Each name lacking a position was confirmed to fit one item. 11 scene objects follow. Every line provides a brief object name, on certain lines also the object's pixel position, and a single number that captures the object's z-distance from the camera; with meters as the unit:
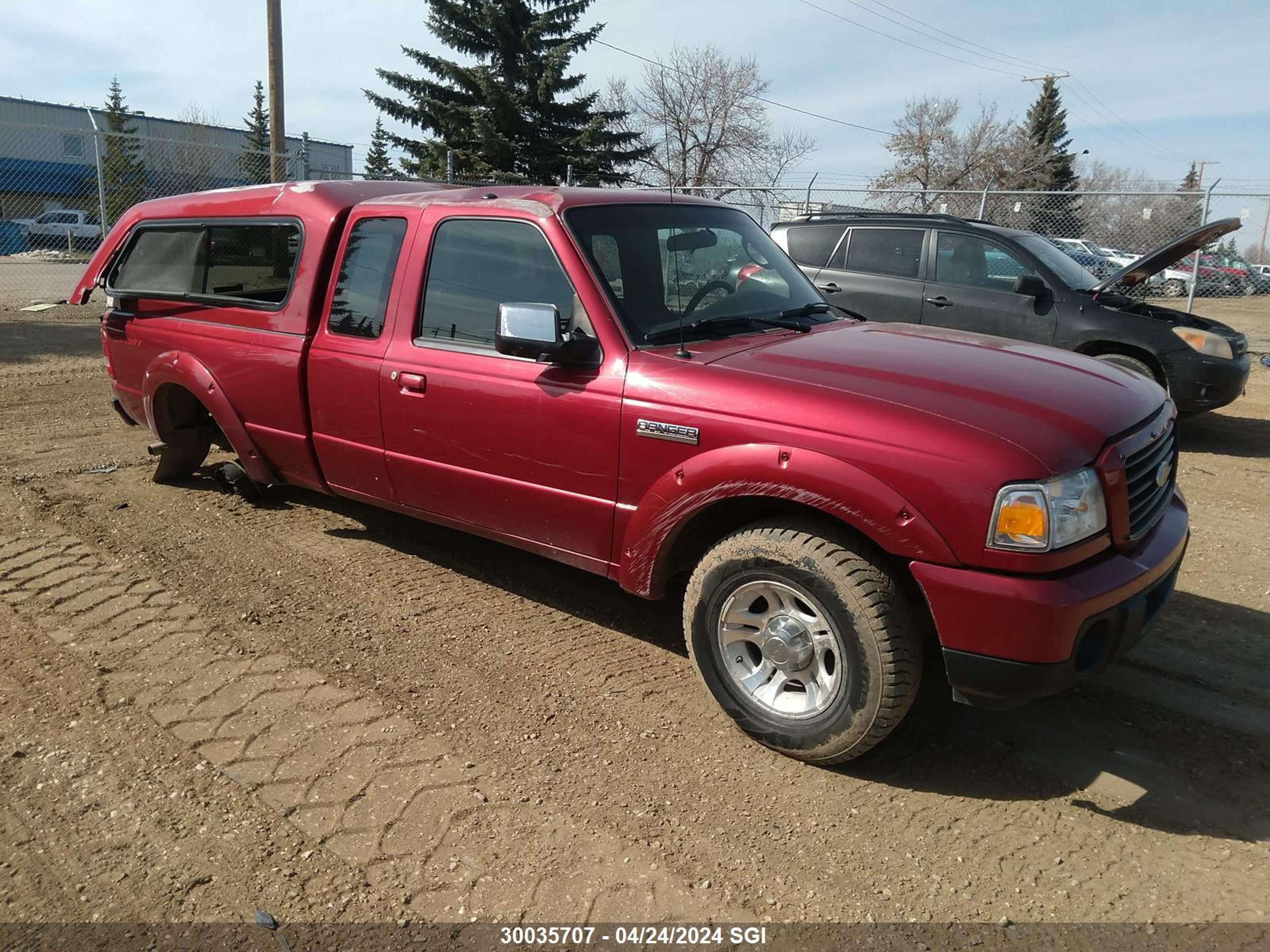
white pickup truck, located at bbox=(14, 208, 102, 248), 28.02
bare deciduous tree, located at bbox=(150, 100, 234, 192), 17.22
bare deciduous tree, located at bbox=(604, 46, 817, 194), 34.38
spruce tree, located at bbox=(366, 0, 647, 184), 26.44
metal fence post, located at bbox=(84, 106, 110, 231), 13.14
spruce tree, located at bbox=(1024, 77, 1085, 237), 40.59
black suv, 7.67
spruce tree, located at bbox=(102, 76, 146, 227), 16.61
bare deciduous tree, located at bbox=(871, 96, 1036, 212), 39.38
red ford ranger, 2.73
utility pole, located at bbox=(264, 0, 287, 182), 15.18
